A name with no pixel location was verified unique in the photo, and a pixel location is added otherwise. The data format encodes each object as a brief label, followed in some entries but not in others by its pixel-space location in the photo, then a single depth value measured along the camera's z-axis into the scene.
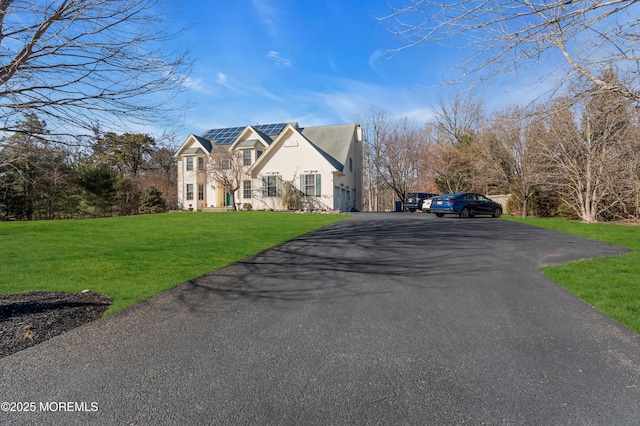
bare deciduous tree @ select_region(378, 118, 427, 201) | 40.66
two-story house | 24.42
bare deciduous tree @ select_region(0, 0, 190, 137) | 4.18
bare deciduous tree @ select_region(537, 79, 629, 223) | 14.87
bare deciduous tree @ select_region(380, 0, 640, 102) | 4.25
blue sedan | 18.75
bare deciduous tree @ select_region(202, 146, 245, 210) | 26.05
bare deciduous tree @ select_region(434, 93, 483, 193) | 30.80
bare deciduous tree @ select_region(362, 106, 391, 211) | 41.94
